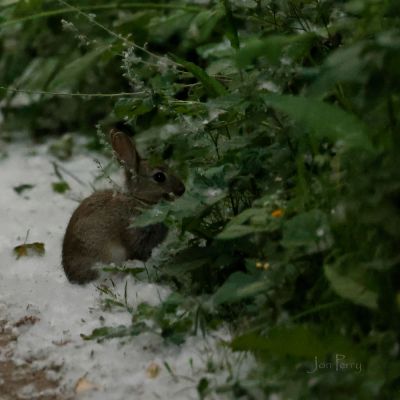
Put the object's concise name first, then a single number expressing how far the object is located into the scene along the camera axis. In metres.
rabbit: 9.27
